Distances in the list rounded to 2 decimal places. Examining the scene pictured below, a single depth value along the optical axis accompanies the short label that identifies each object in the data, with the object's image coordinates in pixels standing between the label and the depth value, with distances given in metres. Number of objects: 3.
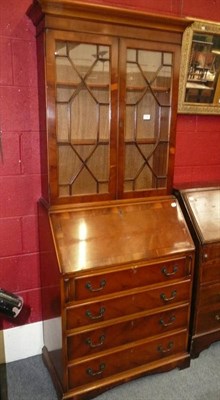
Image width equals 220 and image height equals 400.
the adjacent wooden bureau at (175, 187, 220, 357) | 2.02
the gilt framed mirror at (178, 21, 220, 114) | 2.15
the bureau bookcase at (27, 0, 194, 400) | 1.64
